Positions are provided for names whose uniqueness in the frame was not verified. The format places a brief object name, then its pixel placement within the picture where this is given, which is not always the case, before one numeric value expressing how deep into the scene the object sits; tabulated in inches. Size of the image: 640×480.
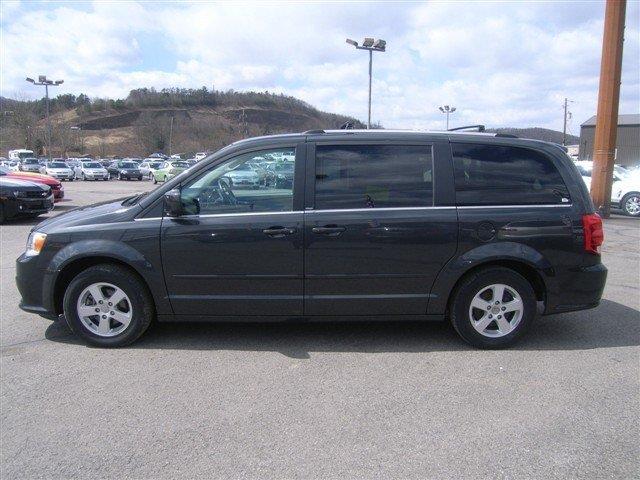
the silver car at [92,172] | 1712.6
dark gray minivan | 172.7
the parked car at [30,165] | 1852.9
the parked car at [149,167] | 1921.8
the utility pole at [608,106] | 568.1
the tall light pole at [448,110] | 1669.4
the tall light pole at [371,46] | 940.6
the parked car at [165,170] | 1518.2
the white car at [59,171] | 1640.0
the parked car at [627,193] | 660.7
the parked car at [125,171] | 1771.7
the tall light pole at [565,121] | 3000.0
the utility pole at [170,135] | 4301.9
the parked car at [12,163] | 1912.6
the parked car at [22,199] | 493.0
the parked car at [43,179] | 610.5
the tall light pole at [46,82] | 1953.4
